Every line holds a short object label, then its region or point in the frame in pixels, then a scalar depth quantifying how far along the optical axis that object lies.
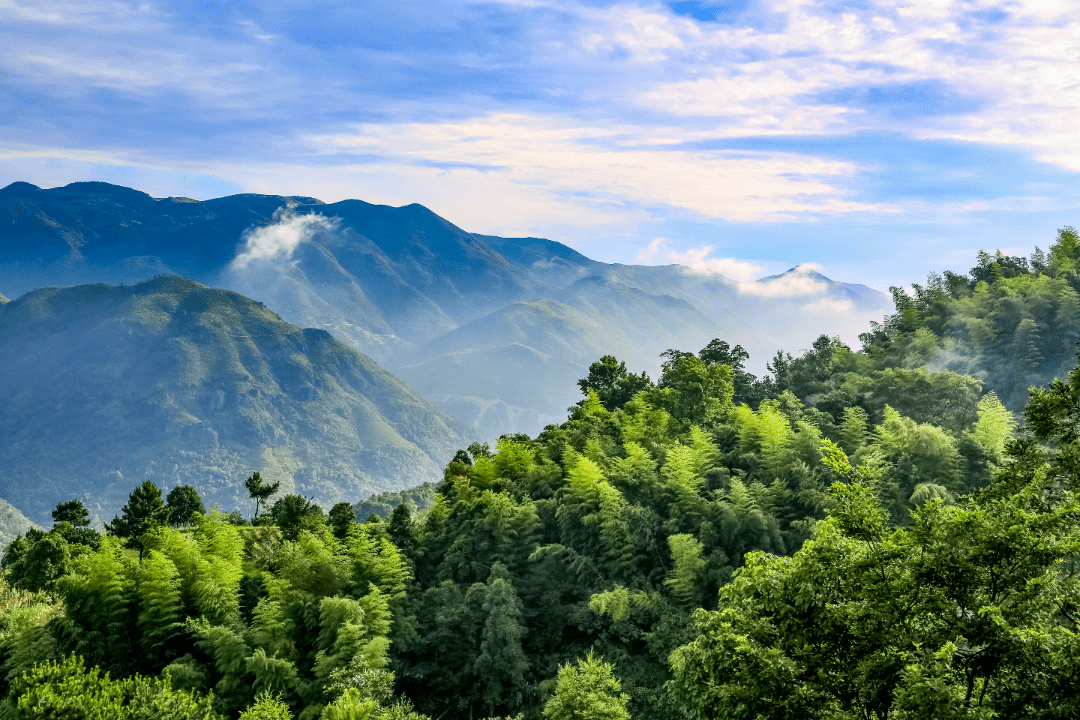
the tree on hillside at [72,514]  44.91
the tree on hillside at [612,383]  54.44
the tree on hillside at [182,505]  45.72
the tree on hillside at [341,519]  35.81
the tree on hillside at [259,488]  46.35
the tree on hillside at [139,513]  39.47
